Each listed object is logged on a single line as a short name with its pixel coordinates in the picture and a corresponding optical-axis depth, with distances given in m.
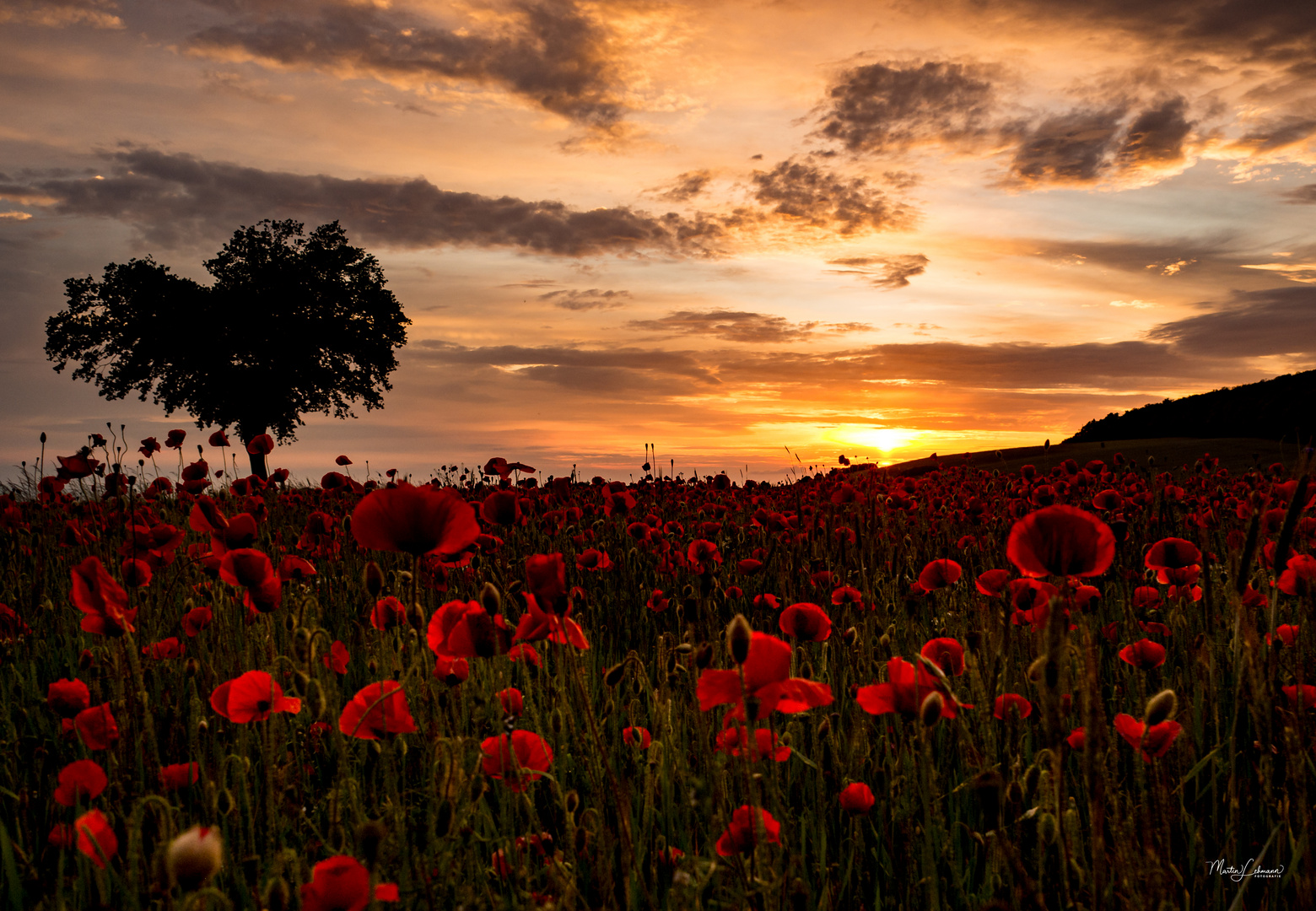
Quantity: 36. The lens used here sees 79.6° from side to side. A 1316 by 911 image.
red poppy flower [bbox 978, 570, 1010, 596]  2.56
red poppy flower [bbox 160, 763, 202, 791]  1.97
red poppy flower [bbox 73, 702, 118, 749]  2.12
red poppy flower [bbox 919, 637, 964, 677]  2.04
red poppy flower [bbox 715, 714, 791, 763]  1.71
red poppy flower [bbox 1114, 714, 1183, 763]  1.78
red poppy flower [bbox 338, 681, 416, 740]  1.74
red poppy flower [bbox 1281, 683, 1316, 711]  2.12
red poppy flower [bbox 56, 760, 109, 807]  1.78
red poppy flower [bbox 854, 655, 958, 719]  1.70
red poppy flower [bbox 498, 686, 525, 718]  2.19
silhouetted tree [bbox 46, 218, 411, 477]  29.38
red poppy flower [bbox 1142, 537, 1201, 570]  2.47
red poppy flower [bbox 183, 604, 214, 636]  2.65
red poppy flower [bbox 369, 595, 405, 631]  2.35
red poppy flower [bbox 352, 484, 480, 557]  1.69
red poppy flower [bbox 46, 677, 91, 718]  2.28
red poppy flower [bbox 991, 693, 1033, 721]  2.09
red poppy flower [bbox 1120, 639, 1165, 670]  2.38
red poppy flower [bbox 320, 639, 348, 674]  2.54
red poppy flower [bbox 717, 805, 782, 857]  1.56
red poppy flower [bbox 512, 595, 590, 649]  1.79
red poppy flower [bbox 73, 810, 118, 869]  1.42
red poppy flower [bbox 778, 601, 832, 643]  2.01
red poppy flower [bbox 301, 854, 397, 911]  1.18
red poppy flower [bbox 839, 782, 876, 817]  1.79
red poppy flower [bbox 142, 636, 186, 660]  2.79
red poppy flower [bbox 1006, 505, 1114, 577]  1.57
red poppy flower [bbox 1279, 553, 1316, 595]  2.38
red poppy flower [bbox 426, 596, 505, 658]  1.83
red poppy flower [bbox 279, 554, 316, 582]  2.84
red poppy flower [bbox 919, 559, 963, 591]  2.76
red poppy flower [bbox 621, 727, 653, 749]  2.13
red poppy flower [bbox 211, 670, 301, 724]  1.78
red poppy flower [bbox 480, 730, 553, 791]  1.74
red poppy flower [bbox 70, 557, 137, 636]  2.04
